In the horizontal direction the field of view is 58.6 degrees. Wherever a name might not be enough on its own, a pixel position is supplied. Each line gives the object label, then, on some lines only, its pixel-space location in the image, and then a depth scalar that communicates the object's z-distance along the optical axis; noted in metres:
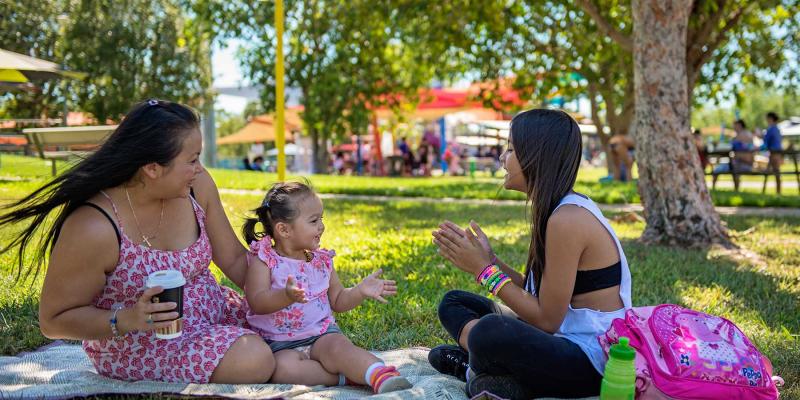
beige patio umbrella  9.02
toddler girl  2.85
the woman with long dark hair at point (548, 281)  2.59
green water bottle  2.32
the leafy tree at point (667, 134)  6.62
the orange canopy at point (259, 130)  29.36
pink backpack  2.42
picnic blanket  2.65
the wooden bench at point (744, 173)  12.80
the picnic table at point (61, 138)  11.45
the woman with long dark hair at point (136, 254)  2.46
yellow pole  7.62
